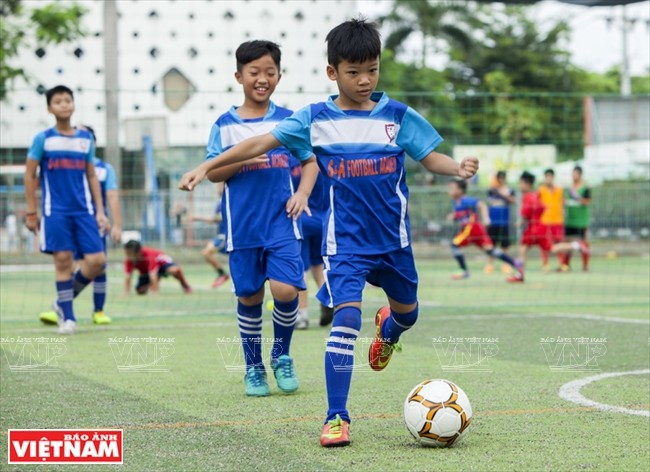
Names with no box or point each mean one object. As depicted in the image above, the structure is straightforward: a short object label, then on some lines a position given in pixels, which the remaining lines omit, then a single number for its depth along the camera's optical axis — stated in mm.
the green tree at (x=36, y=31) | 23844
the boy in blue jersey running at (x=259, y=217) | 6723
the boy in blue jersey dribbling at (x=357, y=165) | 5449
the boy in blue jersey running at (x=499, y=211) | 19906
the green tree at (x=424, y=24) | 53219
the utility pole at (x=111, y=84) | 14969
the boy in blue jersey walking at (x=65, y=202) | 10219
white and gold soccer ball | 5062
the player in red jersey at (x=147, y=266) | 16031
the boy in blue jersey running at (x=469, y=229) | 18109
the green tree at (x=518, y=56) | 61031
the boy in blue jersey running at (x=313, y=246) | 10117
